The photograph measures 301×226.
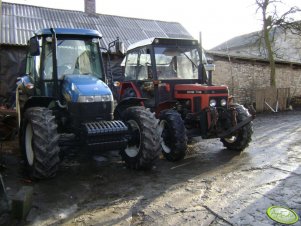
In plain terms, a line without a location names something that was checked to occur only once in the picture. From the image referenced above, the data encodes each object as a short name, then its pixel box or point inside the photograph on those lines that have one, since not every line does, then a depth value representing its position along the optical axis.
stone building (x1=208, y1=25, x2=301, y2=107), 15.82
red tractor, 6.28
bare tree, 15.81
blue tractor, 4.79
